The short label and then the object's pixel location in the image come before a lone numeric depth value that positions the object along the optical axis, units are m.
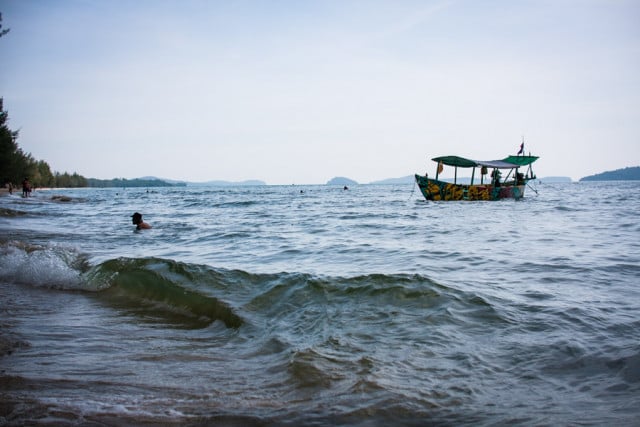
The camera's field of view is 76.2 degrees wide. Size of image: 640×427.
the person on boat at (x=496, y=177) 36.28
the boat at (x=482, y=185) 33.31
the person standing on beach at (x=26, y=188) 41.78
